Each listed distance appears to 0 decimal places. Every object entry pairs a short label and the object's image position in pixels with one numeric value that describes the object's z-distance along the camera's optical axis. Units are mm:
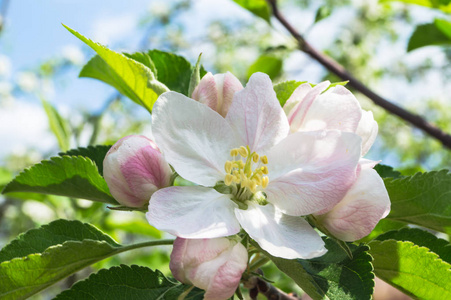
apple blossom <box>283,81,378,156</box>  198
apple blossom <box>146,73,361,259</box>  191
